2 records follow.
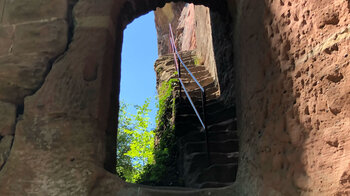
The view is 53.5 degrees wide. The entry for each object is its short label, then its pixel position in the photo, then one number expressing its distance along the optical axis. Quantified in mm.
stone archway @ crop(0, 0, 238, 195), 1973
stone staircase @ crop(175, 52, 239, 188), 3545
